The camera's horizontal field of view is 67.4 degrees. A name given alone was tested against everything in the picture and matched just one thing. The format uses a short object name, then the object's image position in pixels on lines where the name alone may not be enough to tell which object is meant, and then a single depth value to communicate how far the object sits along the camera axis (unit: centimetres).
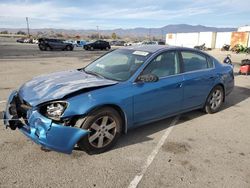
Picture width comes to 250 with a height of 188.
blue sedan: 245
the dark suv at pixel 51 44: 2136
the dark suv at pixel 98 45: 2446
